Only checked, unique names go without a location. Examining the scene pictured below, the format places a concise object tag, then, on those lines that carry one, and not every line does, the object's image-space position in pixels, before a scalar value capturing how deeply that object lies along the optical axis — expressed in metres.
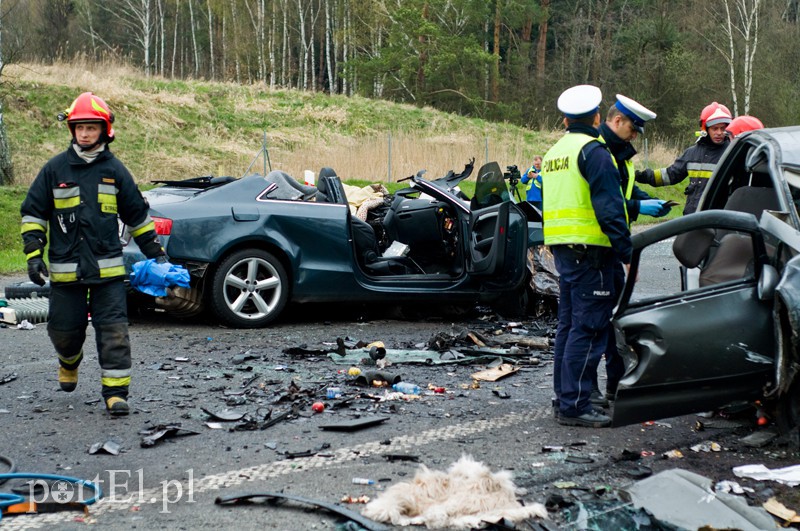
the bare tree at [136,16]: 51.06
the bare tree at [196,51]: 56.34
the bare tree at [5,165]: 19.12
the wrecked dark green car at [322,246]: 8.19
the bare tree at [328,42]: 52.56
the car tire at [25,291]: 9.24
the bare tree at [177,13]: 55.16
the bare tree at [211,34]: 54.53
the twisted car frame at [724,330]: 4.59
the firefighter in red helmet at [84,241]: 5.64
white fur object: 3.86
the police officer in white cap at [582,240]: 5.30
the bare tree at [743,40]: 40.56
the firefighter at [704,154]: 8.40
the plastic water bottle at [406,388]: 6.15
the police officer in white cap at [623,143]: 5.54
